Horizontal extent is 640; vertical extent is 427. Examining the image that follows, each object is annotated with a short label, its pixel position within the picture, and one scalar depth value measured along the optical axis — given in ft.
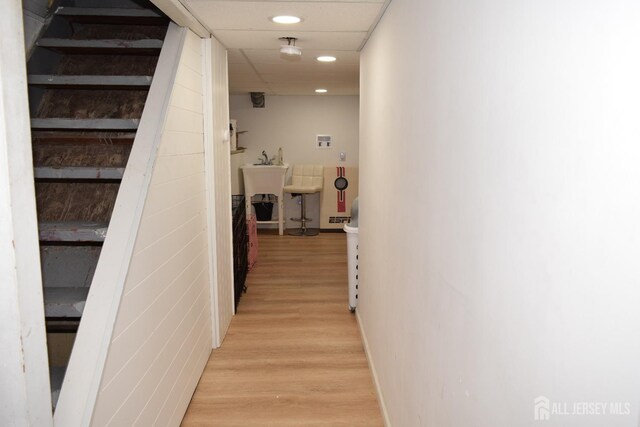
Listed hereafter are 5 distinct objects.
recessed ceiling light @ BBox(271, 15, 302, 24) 8.98
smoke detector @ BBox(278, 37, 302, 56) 10.89
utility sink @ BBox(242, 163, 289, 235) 23.82
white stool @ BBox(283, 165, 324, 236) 24.76
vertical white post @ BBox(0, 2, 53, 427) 3.53
